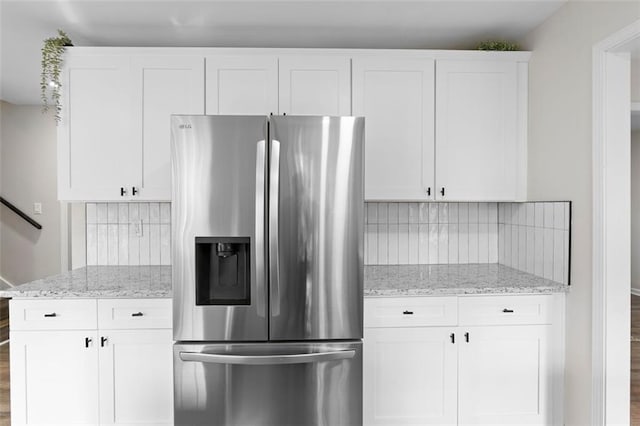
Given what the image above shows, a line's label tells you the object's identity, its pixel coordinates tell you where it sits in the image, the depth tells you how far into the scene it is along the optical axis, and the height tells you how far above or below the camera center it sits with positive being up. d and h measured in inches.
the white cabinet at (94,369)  82.8 -31.3
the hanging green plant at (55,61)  92.9 +32.4
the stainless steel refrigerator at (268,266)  74.4 -10.2
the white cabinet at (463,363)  85.4 -31.2
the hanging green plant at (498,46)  99.4 +38.3
